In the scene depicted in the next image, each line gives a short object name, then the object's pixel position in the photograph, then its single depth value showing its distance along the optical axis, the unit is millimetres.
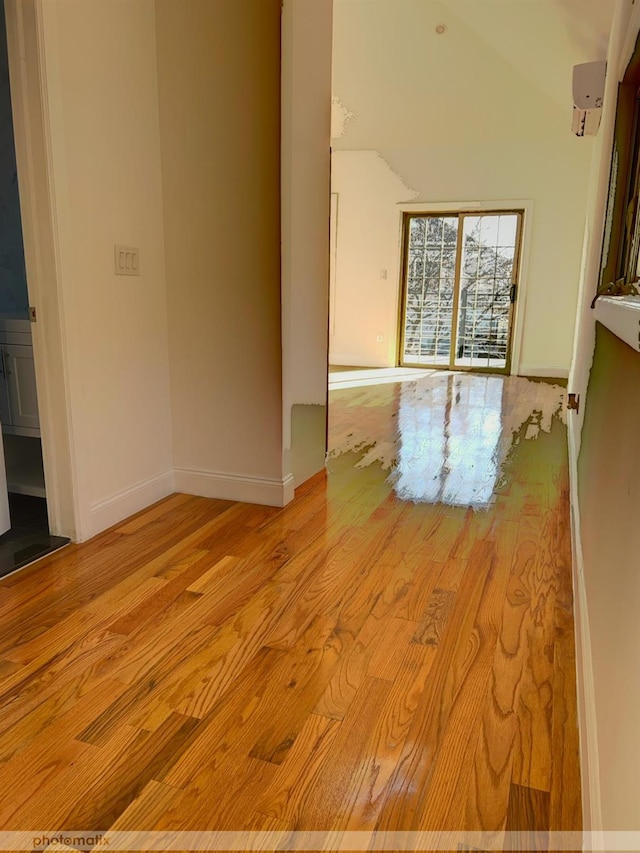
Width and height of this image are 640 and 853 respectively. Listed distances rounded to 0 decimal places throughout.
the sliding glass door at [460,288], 7180
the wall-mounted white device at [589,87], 3689
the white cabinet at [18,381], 2508
